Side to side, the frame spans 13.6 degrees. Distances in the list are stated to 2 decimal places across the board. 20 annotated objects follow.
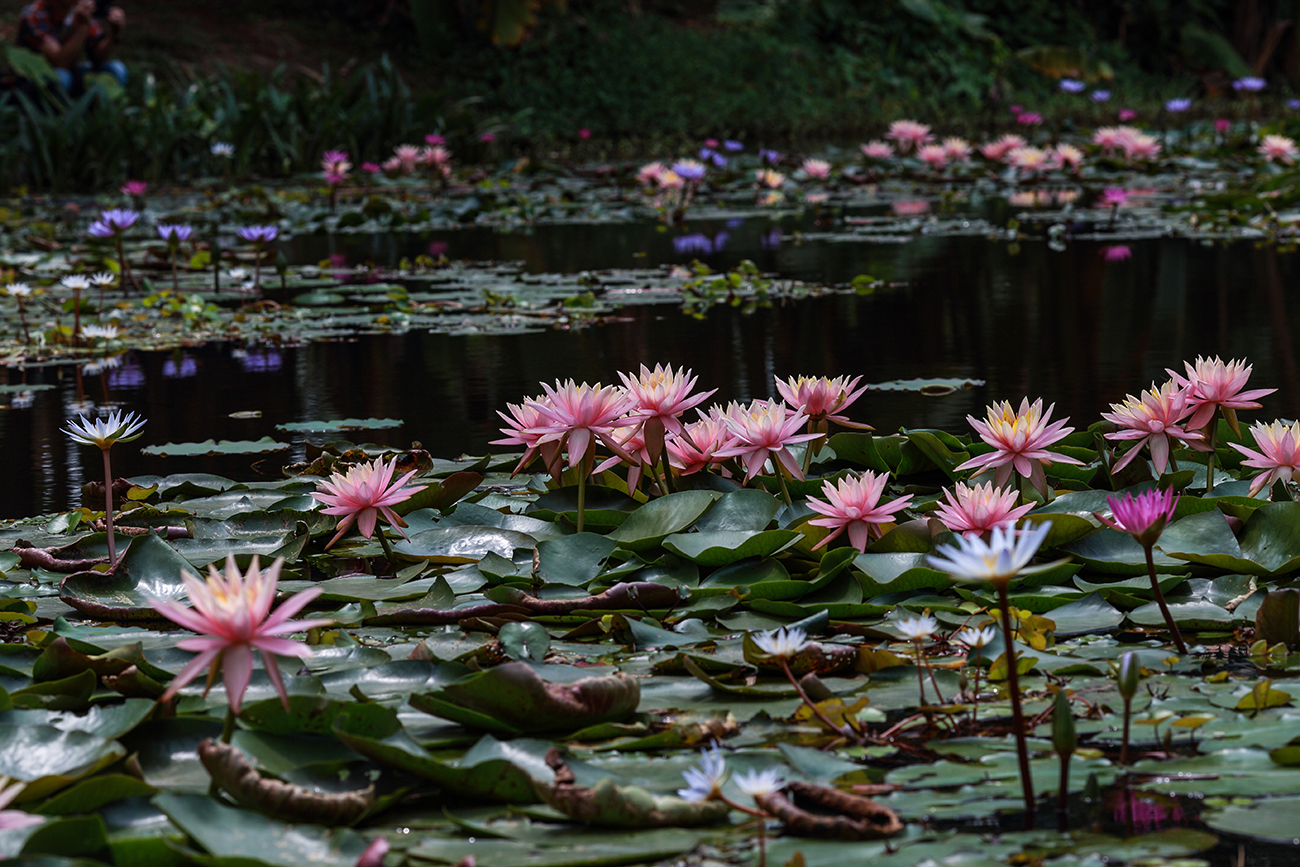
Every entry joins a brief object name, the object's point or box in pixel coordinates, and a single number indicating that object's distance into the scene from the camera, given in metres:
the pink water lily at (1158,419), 4.63
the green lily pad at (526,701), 4.25
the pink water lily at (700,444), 4.73
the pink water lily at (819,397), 4.74
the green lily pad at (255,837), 4.09
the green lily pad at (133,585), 4.53
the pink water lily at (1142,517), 4.25
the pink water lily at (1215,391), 4.62
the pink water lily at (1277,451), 4.56
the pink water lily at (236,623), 4.12
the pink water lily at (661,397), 4.64
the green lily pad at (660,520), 4.62
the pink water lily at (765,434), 4.63
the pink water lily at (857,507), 4.53
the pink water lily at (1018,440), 4.57
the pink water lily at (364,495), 4.57
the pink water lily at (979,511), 4.46
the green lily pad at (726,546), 4.56
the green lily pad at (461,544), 4.66
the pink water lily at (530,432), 4.66
